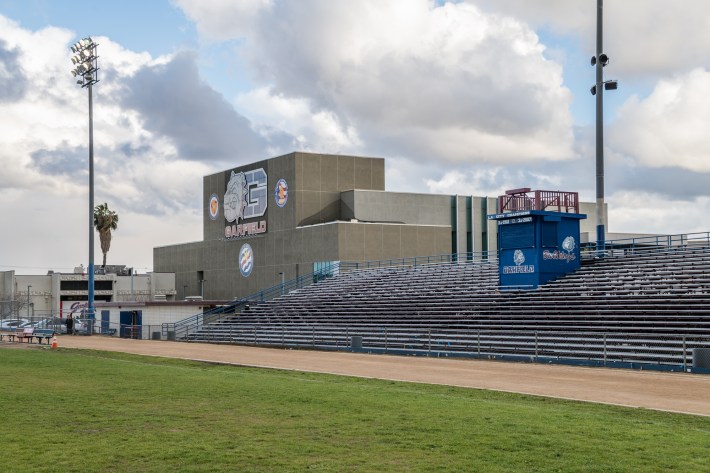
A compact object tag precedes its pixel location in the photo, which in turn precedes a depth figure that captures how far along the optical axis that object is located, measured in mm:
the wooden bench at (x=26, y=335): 48638
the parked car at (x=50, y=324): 63531
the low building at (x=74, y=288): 88938
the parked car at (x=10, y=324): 66181
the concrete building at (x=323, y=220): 67688
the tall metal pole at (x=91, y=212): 59219
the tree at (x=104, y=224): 108812
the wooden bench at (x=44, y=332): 53878
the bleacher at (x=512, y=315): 31953
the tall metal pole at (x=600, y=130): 43875
